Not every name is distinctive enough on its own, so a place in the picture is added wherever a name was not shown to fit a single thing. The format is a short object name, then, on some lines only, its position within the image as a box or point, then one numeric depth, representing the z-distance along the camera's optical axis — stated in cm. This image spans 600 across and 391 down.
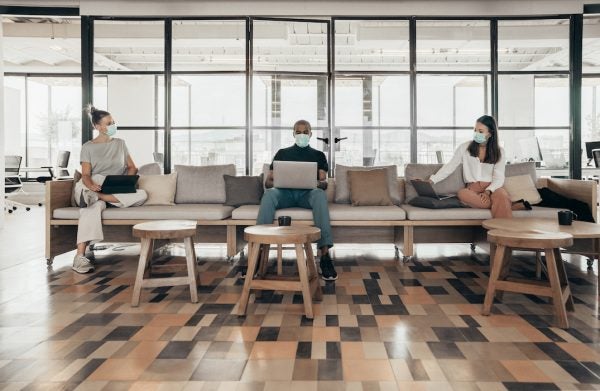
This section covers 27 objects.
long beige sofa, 394
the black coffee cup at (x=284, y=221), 284
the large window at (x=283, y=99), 581
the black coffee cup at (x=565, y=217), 291
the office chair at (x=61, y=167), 890
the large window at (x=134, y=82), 572
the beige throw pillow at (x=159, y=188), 436
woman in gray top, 382
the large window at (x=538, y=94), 588
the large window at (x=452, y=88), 592
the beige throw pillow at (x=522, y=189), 424
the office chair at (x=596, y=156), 642
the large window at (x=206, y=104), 581
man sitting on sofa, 355
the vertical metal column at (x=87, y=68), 556
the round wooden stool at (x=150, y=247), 277
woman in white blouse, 394
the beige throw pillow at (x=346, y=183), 451
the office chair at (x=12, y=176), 833
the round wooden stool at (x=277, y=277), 248
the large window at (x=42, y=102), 1016
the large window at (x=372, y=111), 610
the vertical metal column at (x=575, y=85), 565
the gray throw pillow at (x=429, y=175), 447
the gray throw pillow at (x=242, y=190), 437
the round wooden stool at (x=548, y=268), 237
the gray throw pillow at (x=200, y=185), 451
